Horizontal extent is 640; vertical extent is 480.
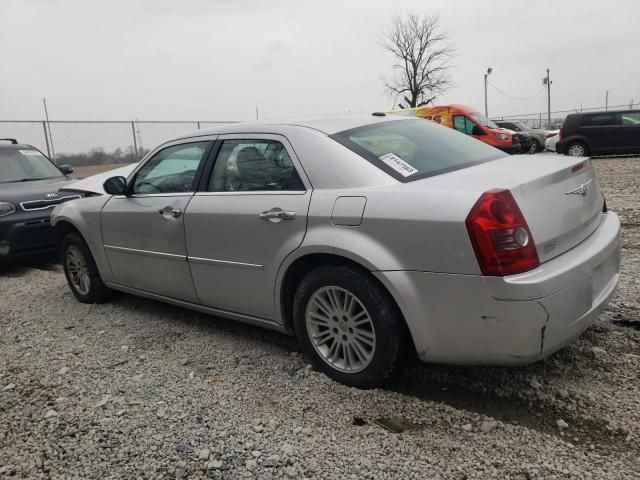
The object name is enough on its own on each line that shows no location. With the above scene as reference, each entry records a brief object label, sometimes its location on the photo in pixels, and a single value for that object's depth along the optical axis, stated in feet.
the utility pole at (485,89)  148.64
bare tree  128.36
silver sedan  7.81
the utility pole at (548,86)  151.77
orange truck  55.72
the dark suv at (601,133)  50.16
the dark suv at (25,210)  20.49
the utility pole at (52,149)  55.43
